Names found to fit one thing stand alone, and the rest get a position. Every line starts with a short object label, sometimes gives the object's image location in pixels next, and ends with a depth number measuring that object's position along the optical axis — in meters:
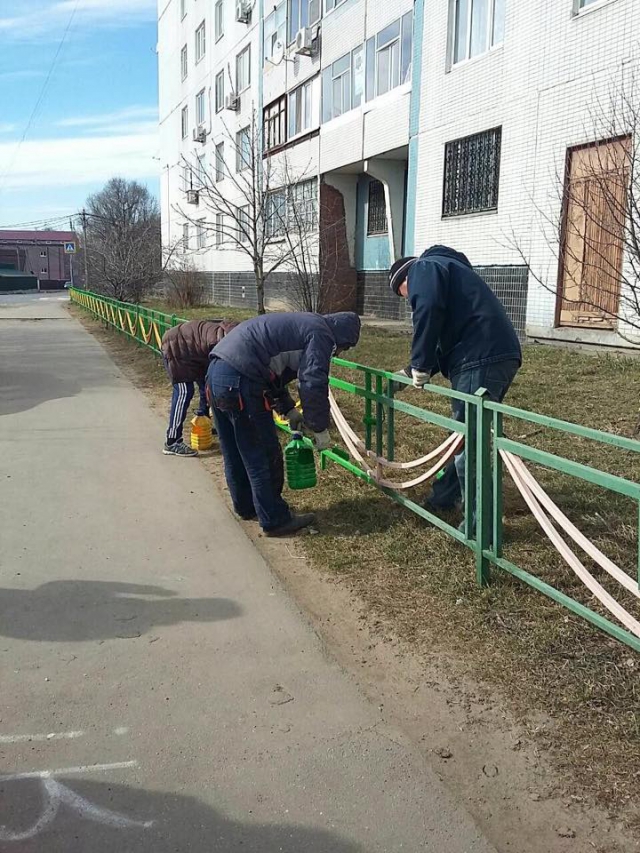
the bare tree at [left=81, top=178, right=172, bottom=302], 29.70
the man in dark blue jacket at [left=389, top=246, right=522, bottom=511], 4.19
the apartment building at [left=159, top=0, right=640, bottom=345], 11.59
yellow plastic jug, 7.16
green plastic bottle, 5.07
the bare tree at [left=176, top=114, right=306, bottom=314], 18.25
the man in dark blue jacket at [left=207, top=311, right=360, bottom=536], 4.51
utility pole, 40.09
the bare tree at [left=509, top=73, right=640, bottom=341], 7.41
